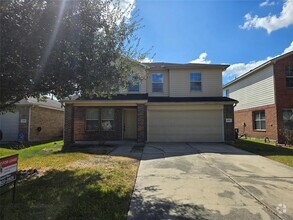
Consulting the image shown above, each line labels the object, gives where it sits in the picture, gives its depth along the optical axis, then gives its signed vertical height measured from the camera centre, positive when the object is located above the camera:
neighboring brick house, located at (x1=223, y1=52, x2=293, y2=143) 11.53 +1.70
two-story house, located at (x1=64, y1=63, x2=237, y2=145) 10.75 +0.64
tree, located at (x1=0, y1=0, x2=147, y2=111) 3.54 +1.78
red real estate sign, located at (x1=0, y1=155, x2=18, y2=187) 3.15 -0.99
